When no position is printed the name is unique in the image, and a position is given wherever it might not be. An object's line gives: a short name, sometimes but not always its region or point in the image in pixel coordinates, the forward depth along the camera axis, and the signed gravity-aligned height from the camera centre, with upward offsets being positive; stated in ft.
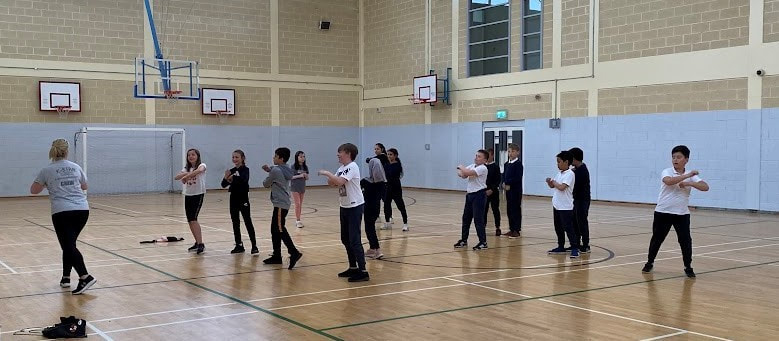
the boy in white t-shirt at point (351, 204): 28.17 -2.50
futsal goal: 82.74 -2.28
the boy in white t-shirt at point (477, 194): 36.63 -2.76
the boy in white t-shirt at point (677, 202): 28.55 -2.46
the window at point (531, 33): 77.61 +11.22
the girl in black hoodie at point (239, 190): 35.22 -2.49
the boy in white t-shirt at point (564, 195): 34.19 -2.64
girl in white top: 35.14 -2.39
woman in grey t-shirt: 25.80 -2.20
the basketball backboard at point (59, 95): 79.10 +4.65
